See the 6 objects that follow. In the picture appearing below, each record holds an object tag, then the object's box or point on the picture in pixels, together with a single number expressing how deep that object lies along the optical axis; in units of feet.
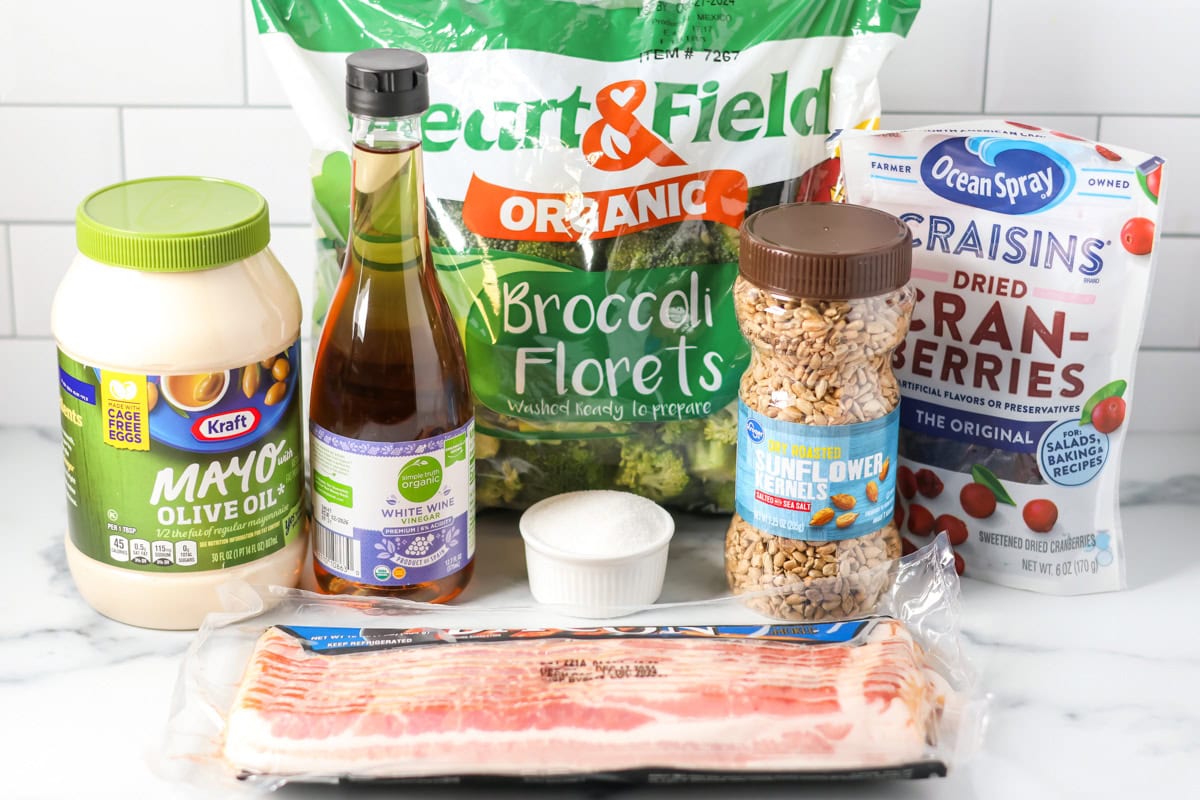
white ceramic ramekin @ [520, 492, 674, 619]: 3.41
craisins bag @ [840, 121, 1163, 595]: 3.42
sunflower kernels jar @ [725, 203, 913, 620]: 3.20
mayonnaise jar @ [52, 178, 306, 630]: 3.08
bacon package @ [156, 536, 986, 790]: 2.77
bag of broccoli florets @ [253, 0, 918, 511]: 3.59
